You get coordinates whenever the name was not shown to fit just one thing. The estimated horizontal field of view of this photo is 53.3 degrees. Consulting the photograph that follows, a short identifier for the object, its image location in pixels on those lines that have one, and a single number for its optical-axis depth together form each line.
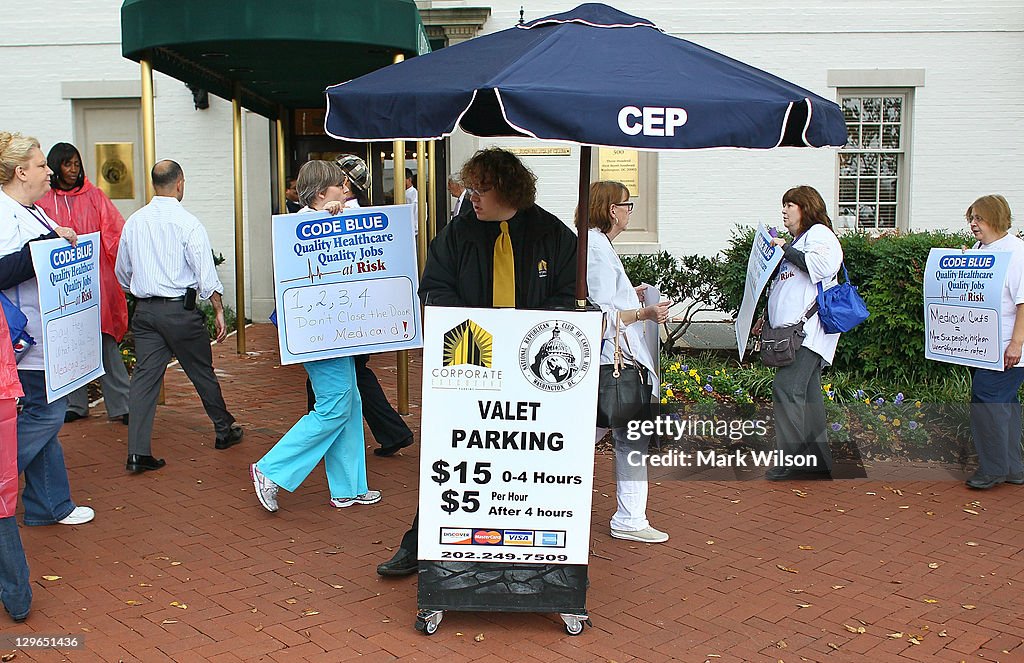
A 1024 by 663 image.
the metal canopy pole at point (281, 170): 11.59
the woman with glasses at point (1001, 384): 6.12
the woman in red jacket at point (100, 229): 7.45
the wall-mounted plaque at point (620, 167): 13.69
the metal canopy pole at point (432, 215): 10.65
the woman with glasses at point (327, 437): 5.60
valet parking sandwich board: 4.16
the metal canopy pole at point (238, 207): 10.33
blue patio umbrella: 3.77
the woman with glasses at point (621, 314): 5.14
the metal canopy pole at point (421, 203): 8.74
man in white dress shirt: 6.53
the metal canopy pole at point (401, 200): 7.48
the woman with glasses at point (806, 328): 6.31
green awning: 7.18
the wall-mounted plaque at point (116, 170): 14.00
